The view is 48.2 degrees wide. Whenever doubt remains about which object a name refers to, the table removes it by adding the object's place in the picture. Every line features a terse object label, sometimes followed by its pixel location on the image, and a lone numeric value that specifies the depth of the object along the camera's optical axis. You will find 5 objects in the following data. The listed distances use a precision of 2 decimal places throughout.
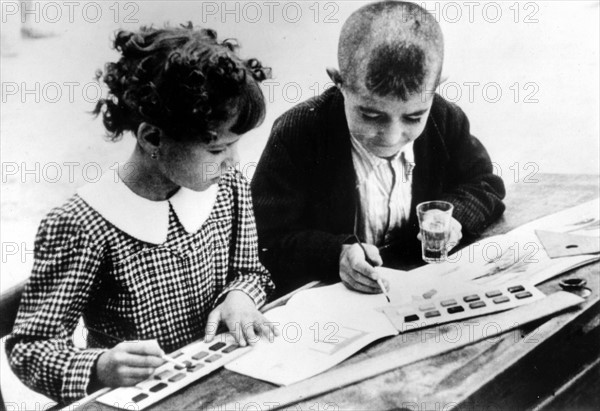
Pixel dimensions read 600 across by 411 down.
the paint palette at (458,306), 0.86
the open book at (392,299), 0.79
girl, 0.79
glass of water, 1.03
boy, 0.98
